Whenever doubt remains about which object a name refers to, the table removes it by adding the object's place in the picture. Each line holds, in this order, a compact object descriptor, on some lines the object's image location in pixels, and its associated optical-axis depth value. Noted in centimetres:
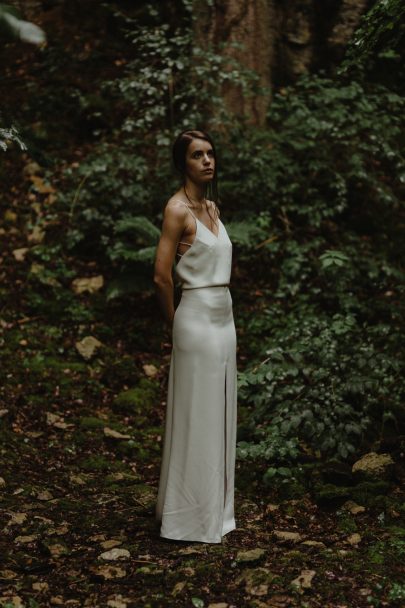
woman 402
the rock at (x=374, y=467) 498
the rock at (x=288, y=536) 425
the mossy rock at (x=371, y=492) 471
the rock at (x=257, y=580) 354
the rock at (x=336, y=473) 498
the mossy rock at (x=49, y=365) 695
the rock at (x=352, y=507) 466
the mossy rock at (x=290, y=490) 496
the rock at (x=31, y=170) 966
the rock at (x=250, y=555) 383
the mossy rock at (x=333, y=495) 476
